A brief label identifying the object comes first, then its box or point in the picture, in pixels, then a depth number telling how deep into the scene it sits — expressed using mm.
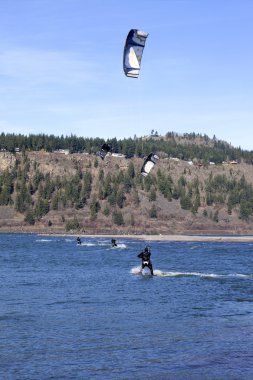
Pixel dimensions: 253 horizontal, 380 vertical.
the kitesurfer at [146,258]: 47866
